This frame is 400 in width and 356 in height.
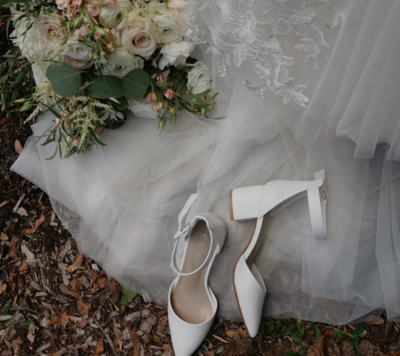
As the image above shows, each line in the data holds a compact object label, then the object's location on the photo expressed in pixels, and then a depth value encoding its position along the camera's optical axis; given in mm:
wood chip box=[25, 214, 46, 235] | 1456
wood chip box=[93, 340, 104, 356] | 1317
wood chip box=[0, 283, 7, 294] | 1408
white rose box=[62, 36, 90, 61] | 920
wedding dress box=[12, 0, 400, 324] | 774
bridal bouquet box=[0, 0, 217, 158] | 928
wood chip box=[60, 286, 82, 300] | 1387
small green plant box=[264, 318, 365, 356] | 1179
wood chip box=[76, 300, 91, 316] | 1365
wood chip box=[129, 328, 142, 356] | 1303
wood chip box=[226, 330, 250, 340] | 1250
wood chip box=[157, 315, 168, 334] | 1312
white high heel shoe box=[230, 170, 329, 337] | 1054
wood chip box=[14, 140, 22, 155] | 1484
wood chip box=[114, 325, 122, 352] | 1317
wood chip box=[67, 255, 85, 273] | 1413
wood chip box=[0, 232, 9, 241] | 1452
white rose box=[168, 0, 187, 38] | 976
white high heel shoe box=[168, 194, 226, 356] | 1188
